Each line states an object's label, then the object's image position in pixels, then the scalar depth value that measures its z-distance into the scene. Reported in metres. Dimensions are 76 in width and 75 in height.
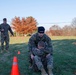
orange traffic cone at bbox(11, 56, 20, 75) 2.45
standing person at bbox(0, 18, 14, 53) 4.70
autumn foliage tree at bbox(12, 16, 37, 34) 27.36
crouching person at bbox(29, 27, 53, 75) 2.59
